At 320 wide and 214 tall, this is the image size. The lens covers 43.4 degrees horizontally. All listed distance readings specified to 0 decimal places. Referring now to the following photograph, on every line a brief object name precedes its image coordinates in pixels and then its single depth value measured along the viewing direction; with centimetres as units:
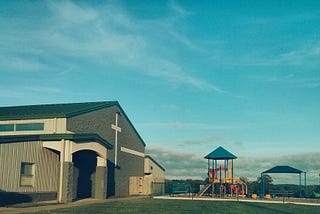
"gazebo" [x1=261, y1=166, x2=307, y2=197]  4650
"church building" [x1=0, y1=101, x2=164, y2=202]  2583
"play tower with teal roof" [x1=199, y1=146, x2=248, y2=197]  4484
